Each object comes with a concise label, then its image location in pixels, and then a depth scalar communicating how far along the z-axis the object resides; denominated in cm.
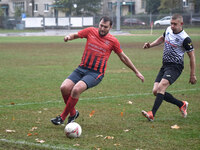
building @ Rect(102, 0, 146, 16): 7462
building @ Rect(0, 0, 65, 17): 7975
